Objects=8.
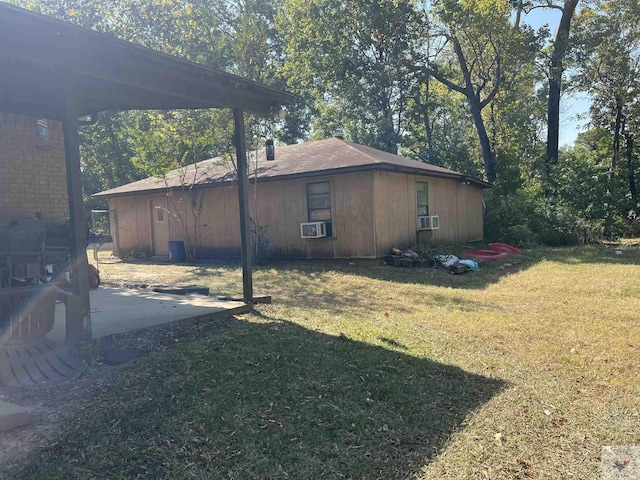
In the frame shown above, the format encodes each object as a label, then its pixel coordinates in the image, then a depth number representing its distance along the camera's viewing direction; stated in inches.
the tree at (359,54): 884.8
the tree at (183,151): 544.4
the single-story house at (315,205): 459.5
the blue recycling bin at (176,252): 572.1
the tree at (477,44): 719.7
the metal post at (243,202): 231.6
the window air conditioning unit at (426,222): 522.3
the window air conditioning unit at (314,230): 470.0
